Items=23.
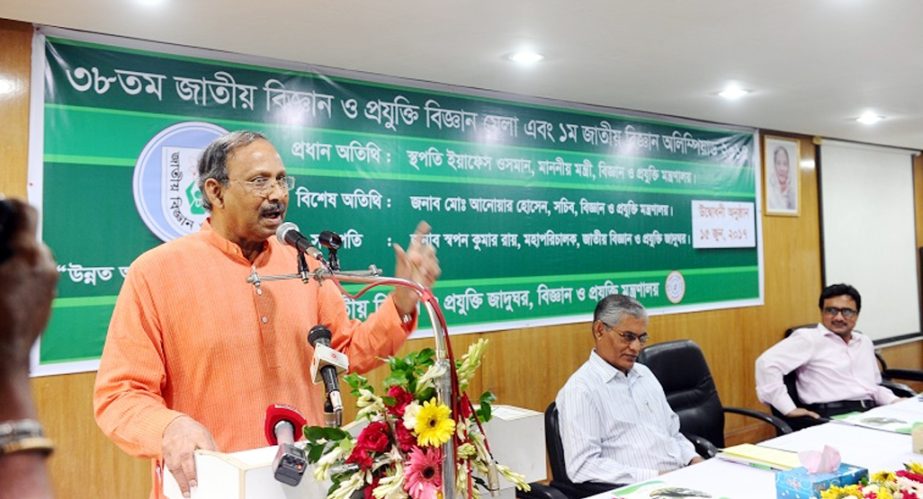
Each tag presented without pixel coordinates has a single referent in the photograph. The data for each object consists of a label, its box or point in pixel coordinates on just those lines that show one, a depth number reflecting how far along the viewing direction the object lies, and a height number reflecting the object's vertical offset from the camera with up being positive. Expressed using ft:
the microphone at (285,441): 3.82 -0.94
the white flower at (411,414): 3.95 -0.77
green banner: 9.34 +1.49
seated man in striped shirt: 8.89 -1.87
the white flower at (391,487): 3.89 -1.13
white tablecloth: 7.08 -2.15
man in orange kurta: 5.52 -0.37
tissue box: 6.05 -1.79
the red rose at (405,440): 4.04 -0.92
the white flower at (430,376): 4.01 -0.57
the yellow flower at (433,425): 3.85 -0.81
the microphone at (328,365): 4.24 -0.55
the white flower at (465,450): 4.08 -0.99
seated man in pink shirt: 13.07 -1.78
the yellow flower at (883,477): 6.14 -1.78
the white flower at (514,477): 4.35 -1.23
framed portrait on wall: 18.58 +2.28
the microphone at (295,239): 4.26 +0.20
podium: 3.76 -1.09
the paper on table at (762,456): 7.64 -2.05
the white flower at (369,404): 4.15 -0.74
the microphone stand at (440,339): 3.85 -0.36
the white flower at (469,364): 4.23 -0.54
